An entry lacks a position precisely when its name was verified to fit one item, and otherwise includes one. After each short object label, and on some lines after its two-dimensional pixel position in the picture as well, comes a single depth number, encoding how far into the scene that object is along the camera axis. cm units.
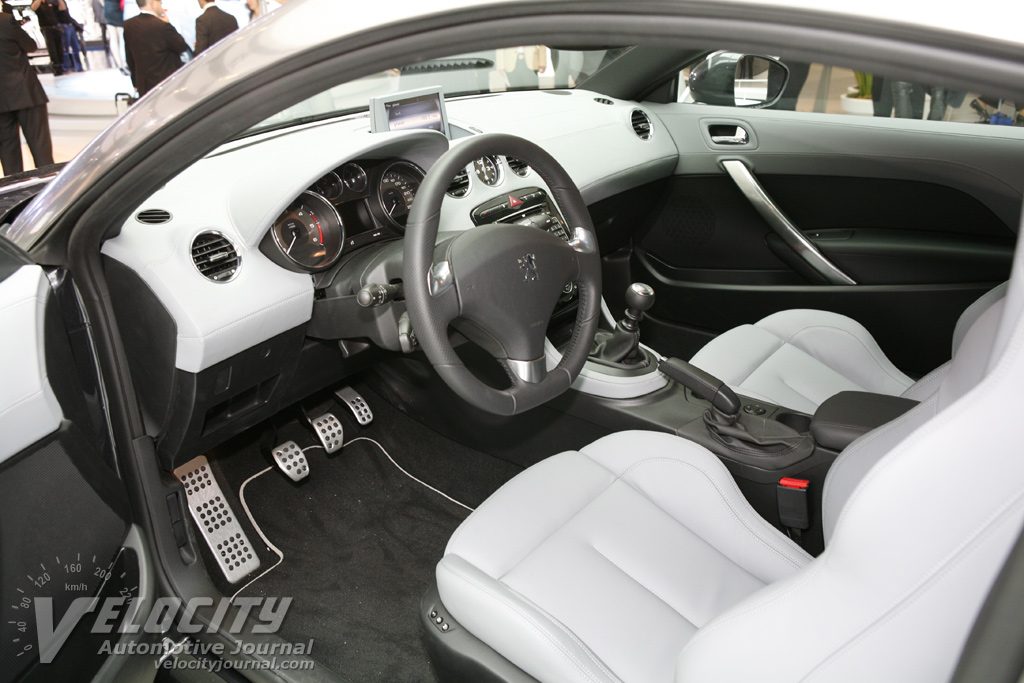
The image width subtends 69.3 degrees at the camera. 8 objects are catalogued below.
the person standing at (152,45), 545
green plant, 207
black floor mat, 180
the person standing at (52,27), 580
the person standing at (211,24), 562
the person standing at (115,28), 723
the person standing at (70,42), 682
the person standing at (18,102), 489
